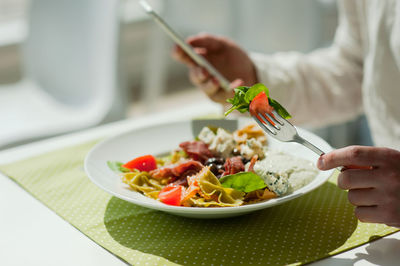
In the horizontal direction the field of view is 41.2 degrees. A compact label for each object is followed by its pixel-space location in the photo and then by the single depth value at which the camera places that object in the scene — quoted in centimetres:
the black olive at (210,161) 80
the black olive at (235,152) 85
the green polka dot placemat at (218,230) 67
